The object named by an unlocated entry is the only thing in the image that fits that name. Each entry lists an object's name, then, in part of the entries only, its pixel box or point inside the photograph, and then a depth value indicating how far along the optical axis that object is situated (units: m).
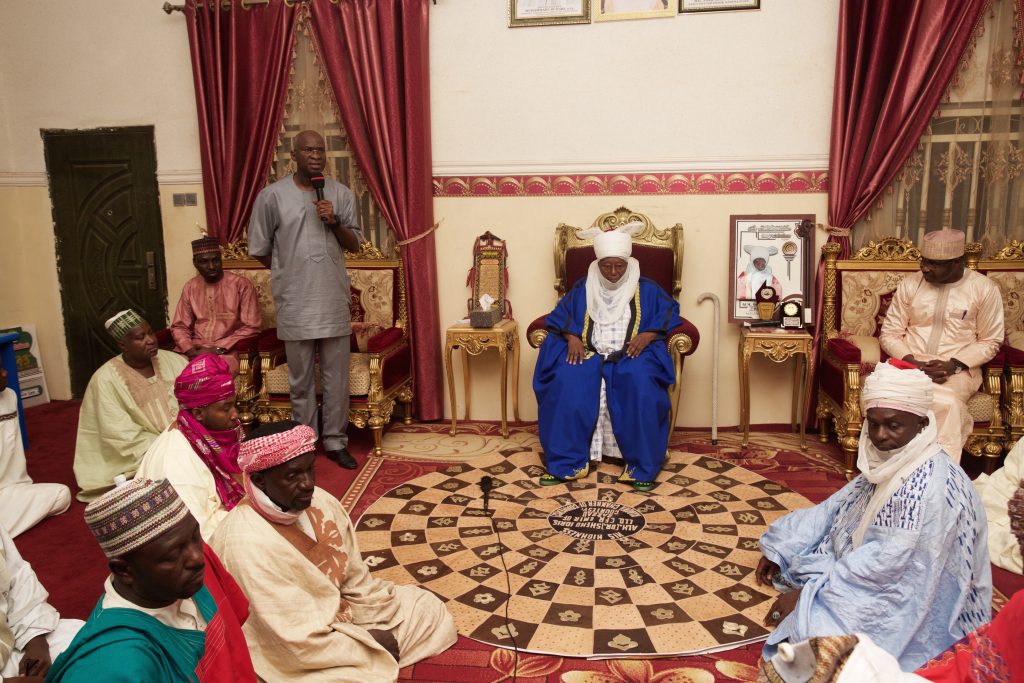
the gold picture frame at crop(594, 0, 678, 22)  4.81
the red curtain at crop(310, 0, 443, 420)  4.96
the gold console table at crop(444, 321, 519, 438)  4.81
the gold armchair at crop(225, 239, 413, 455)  4.66
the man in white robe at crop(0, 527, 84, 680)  2.09
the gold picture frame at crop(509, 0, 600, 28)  4.89
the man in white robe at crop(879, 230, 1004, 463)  3.89
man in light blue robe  2.29
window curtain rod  5.14
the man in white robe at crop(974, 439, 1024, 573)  3.11
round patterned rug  2.74
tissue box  4.80
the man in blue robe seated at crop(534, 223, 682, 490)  4.15
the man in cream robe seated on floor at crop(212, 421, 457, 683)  2.10
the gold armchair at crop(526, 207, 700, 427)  4.87
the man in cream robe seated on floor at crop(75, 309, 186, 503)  3.70
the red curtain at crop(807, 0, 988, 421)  4.44
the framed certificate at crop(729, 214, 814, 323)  4.80
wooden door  5.61
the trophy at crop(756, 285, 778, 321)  4.75
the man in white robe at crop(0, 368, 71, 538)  3.55
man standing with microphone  4.27
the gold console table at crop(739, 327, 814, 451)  4.52
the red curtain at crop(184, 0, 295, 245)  5.15
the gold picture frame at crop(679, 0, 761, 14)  4.73
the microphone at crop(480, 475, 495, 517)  3.71
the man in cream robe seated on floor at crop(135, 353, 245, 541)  2.58
